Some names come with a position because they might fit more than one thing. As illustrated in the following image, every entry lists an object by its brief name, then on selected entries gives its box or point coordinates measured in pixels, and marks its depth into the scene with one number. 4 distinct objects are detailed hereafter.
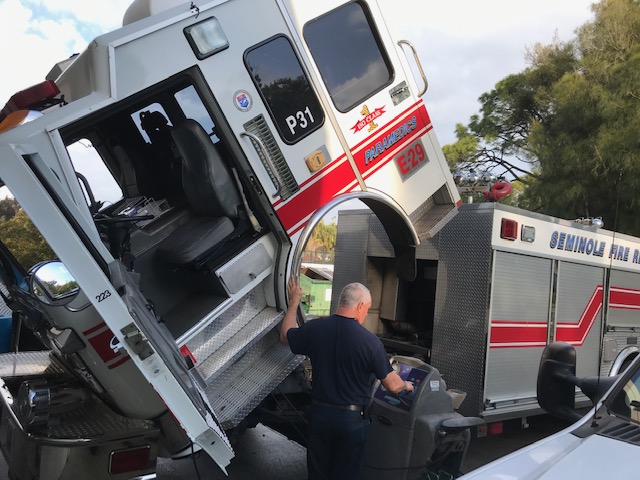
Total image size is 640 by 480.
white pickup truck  1.91
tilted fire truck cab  2.69
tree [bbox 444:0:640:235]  8.90
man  3.34
